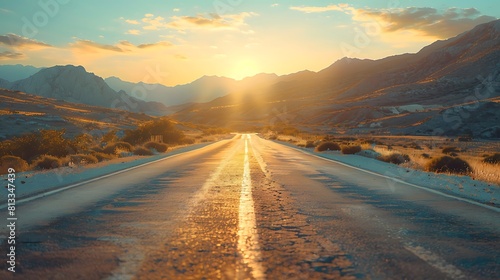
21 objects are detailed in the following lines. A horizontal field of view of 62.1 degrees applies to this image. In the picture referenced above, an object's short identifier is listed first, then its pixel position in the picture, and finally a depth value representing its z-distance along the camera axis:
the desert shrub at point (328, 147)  34.66
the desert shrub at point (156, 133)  43.81
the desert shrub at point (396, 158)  22.03
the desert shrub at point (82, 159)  20.31
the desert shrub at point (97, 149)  28.58
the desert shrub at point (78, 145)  24.88
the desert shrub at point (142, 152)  30.22
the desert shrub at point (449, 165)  17.48
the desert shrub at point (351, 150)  29.73
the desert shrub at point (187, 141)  53.10
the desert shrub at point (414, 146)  44.72
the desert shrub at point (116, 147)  28.33
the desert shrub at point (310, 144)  42.69
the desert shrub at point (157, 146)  34.66
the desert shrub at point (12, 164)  17.17
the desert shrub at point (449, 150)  37.58
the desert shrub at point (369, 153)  26.19
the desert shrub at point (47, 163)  17.80
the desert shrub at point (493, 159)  23.91
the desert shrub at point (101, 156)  23.33
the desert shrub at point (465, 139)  58.75
